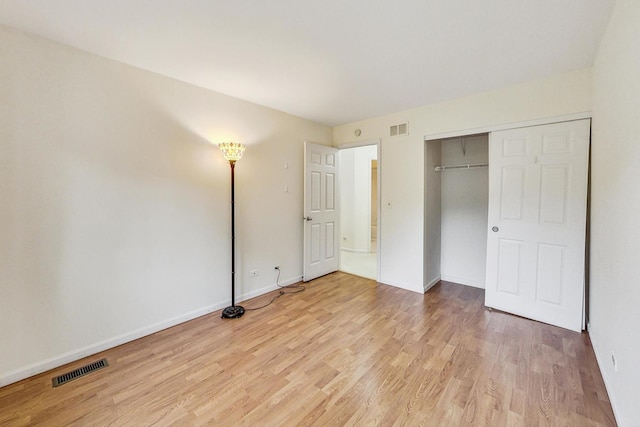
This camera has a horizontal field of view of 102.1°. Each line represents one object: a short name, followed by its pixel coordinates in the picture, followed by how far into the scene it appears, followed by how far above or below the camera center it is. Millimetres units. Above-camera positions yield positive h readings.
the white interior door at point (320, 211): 4004 -82
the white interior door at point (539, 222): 2535 -151
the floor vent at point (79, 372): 1915 -1298
